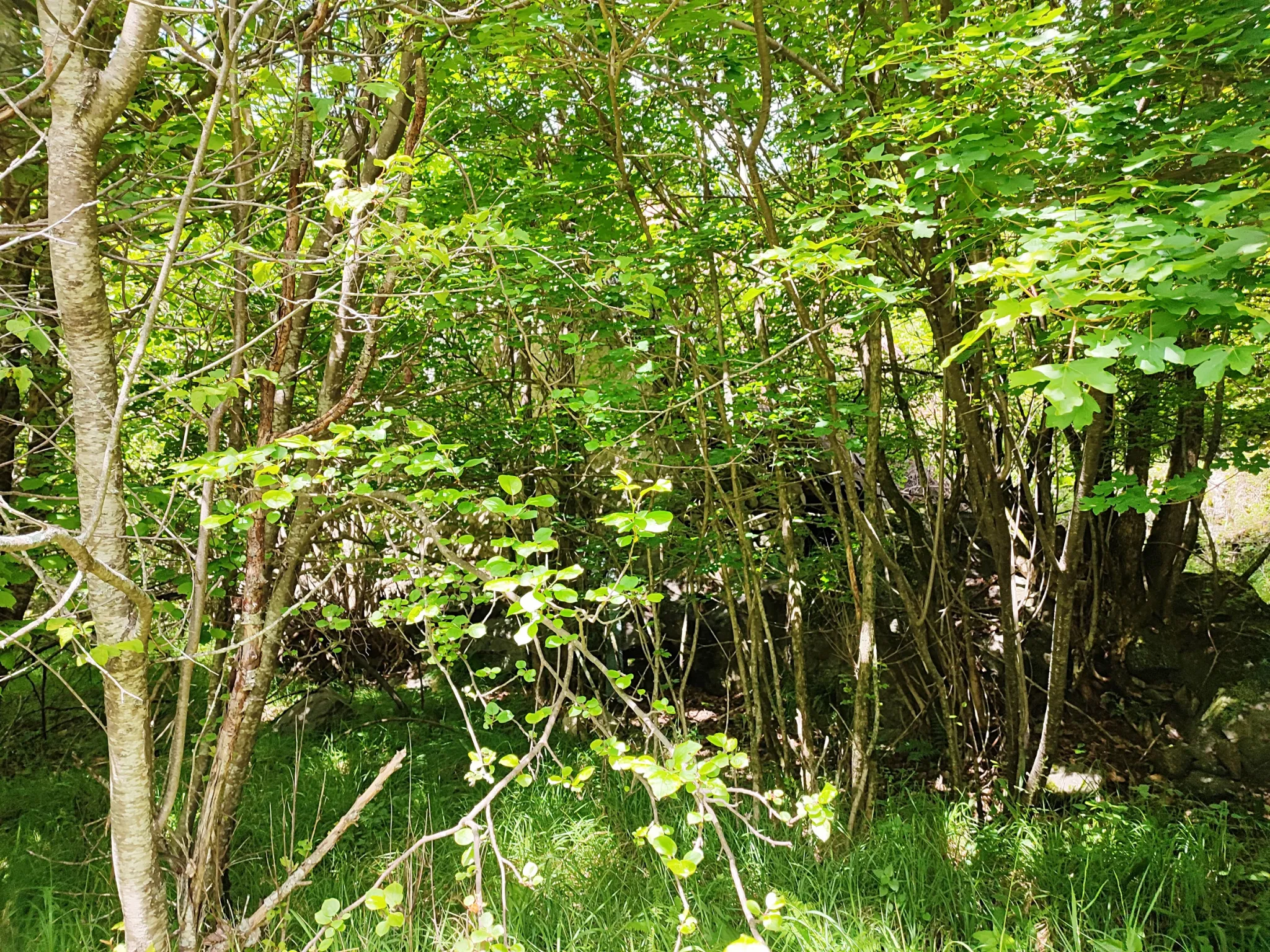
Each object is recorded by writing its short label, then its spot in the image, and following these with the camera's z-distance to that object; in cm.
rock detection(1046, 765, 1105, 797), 407
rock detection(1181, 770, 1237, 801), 418
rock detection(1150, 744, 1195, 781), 442
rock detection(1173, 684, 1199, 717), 468
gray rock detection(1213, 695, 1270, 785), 424
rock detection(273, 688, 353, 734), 535
